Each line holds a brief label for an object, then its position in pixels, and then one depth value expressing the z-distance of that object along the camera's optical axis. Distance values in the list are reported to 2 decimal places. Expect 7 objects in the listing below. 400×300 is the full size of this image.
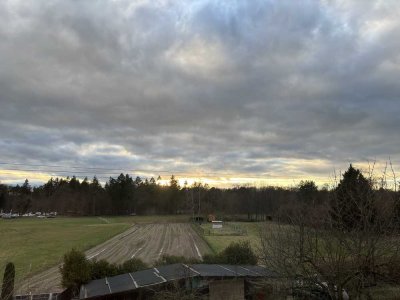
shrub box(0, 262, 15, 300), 15.72
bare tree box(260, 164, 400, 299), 13.18
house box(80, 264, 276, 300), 20.30
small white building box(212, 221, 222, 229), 102.91
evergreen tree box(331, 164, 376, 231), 13.61
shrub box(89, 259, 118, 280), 26.48
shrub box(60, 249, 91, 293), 25.45
